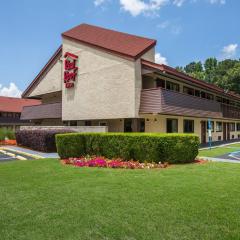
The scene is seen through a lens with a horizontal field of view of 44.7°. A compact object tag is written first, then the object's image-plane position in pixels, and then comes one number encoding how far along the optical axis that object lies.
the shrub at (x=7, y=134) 31.66
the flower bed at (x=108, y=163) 12.58
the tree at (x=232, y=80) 57.59
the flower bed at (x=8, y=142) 29.28
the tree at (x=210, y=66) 71.75
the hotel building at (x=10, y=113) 52.47
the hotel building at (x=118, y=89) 21.61
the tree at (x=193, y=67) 84.06
